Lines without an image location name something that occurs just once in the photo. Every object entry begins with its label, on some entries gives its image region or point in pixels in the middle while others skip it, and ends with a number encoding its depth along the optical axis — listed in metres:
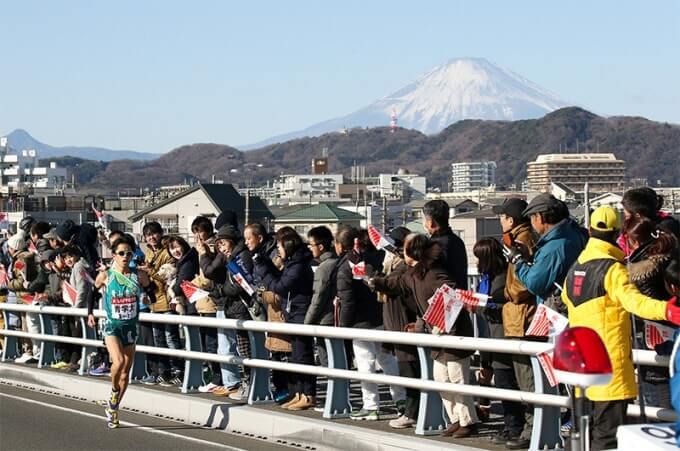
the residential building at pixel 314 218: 93.75
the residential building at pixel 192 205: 97.94
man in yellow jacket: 8.09
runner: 12.73
